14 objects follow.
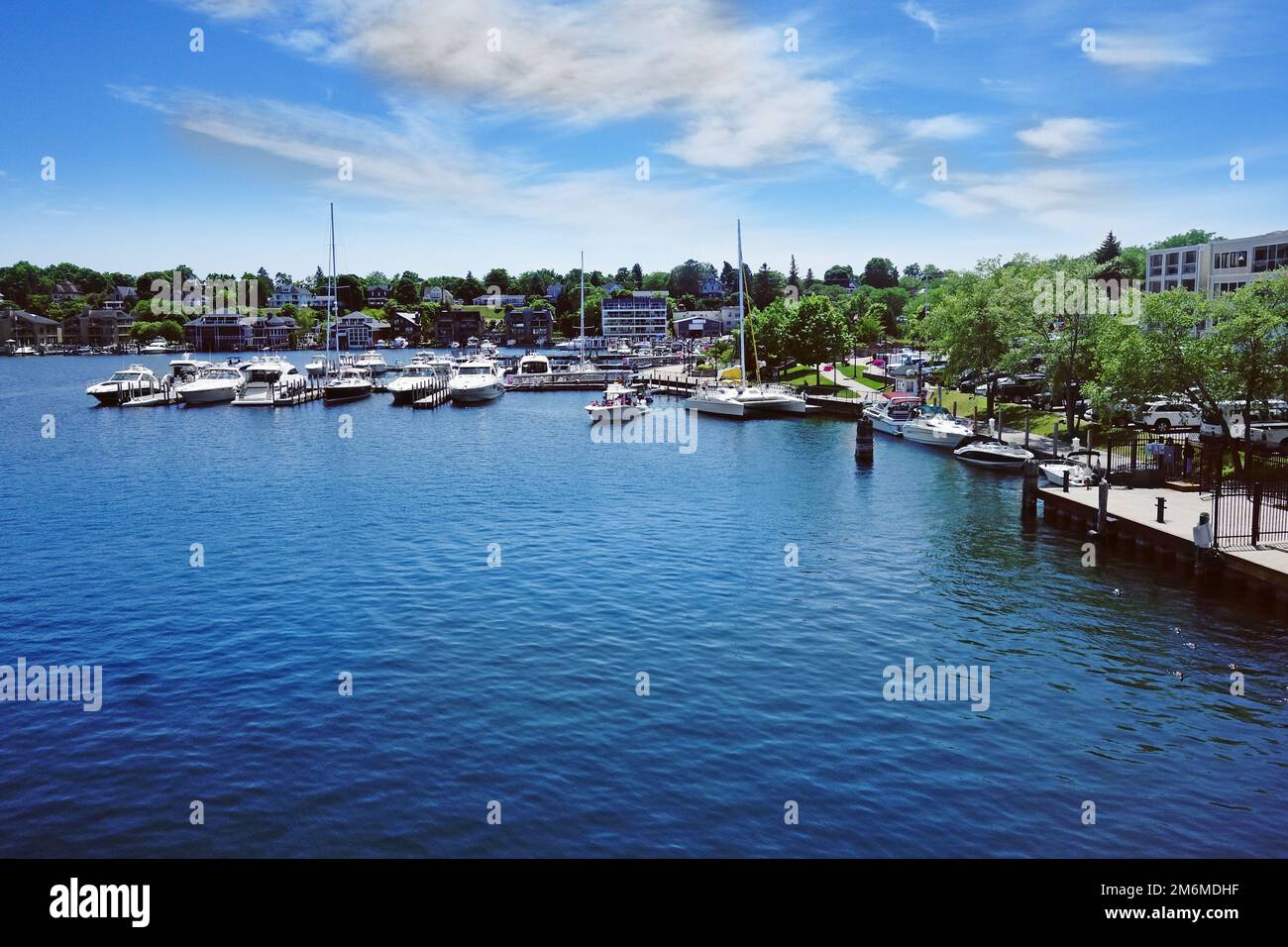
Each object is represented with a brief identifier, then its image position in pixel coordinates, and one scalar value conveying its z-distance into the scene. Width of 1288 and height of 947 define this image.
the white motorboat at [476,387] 124.56
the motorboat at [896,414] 81.00
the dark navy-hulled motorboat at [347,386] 125.12
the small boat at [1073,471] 50.85
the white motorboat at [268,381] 121.75
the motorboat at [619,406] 99.19
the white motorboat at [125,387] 122.88
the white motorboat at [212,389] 120.94
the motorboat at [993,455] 63.03
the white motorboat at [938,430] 73.25
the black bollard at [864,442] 68.06
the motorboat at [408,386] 123.19
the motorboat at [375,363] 168.00
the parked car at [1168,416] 64.06
